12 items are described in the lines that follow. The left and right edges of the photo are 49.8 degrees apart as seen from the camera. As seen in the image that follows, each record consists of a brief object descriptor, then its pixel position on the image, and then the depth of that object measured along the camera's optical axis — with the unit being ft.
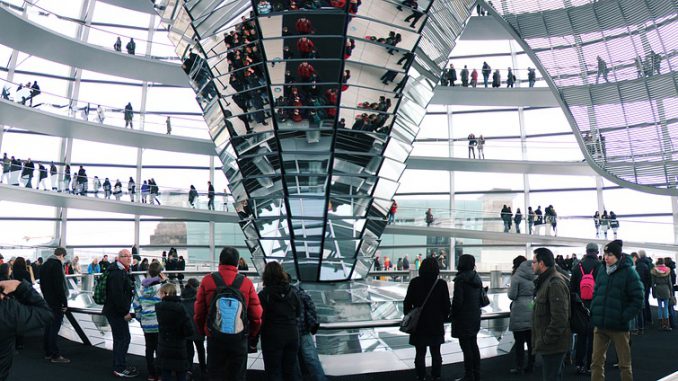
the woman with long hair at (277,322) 21.01
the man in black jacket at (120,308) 27.55
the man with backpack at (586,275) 30.73
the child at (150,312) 26.43
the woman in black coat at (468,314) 24.75
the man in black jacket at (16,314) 15.02
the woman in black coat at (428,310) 24.86
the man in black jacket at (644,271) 39.06
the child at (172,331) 22.62
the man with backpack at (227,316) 19.19
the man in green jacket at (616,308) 21.81
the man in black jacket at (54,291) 30.63
